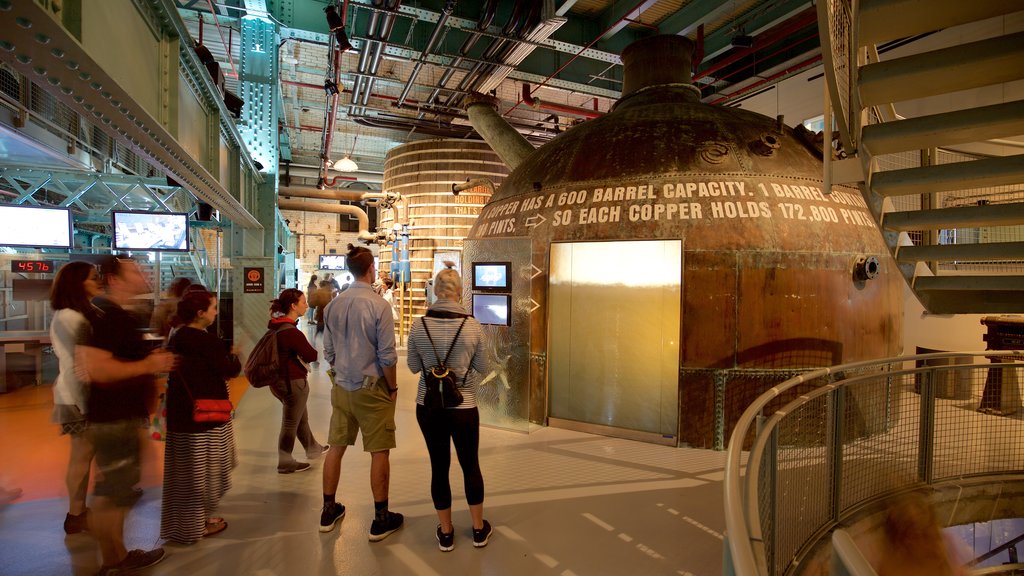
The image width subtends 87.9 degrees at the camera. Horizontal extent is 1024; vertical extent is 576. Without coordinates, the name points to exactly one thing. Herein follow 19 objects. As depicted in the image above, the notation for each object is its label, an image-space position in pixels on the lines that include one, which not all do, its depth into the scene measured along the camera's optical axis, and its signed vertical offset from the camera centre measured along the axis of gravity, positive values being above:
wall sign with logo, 9.98 -0.21
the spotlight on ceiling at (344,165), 14.16 +2.87
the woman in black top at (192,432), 3.55 -1.10
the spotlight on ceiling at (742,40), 9.19 +4.11
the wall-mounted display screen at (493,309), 6.71 -0.45
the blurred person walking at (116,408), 3.07 -0.82
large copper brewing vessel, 5.83 +0.39
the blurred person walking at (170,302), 5.50 -0.34
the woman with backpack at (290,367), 4.80 -0.88
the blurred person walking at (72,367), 3.42 -0.67
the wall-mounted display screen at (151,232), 8.18 +0.59
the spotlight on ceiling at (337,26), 8.22 +3.86
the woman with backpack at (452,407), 3.61 -0.88
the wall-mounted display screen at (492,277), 6.71 -0.04
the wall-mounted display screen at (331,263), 24.89 +0.42
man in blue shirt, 3.79 -0.80
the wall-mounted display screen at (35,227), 7.69 +0.60
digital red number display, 10.07 +0.02
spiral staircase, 3.60 +1.18
